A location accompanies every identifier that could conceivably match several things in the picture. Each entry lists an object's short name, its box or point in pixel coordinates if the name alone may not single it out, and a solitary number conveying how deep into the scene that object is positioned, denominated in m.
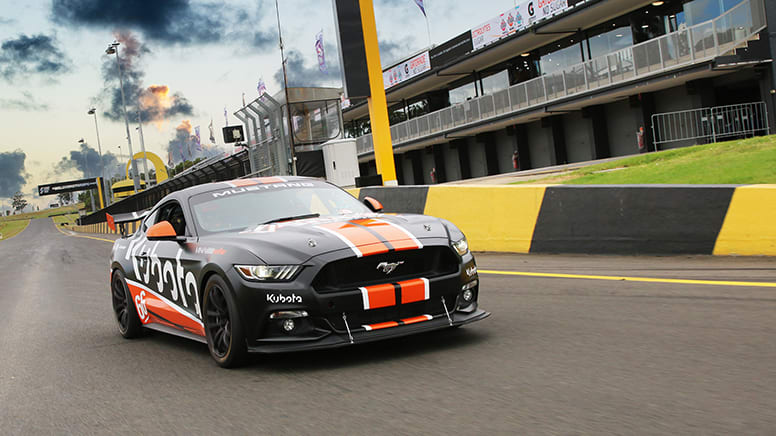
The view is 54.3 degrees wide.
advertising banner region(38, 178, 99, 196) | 141.88
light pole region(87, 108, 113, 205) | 102.09
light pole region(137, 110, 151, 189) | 68.43
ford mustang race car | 4.72
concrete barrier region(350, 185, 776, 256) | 7.77
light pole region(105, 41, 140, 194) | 67.31
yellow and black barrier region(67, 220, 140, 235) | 42.32
